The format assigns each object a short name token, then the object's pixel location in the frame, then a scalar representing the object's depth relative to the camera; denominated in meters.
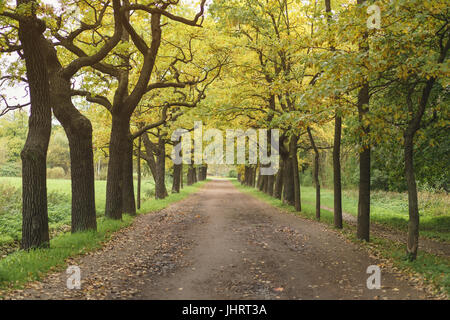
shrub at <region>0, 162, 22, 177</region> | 50.28
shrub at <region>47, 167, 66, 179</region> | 50.75
